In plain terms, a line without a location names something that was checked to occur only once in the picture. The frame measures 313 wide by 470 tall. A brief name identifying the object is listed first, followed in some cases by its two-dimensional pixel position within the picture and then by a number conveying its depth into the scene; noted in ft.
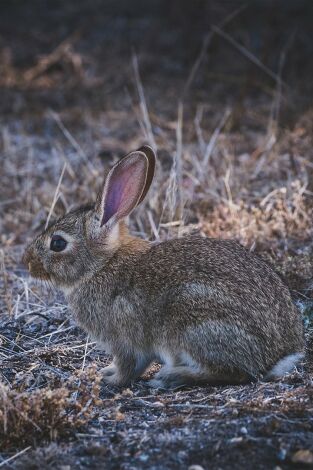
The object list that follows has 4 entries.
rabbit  29.09
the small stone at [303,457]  22.34
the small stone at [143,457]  23.22
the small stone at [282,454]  22.72
